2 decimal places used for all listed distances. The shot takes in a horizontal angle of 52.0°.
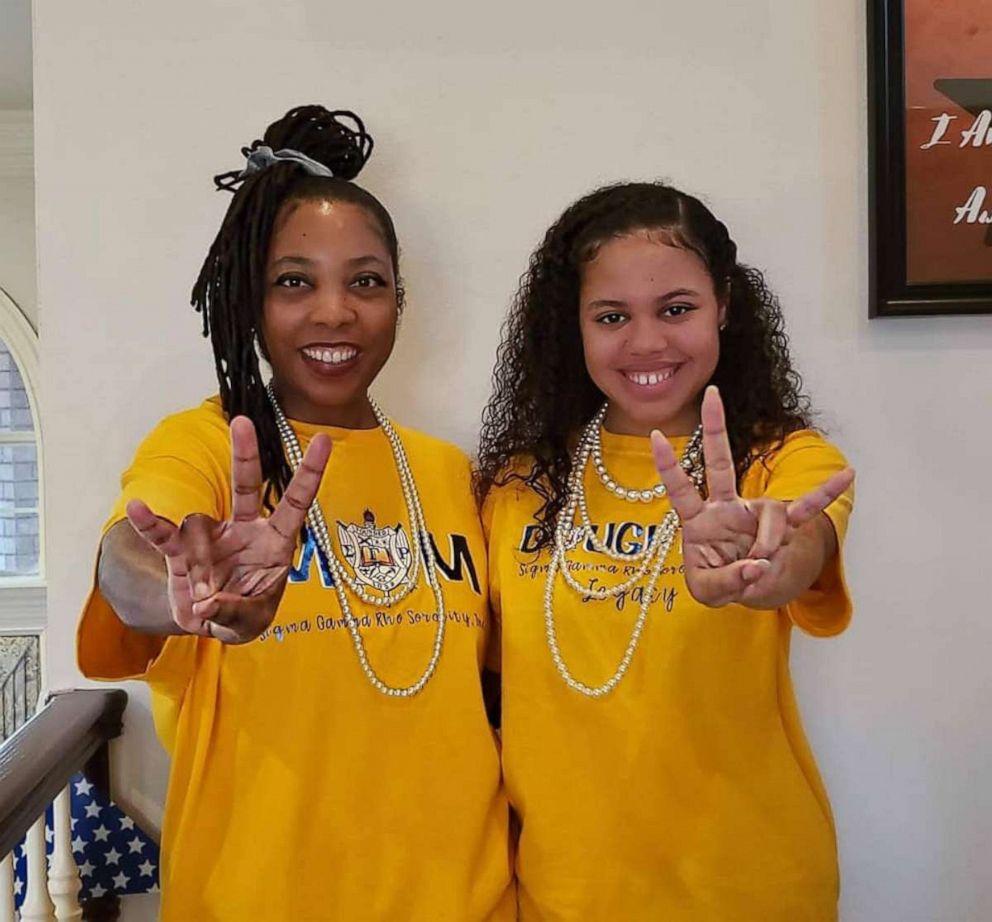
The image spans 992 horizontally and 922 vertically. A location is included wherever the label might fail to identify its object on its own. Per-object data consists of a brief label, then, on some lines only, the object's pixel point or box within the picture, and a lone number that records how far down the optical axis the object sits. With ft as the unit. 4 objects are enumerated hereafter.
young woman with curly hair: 3.43
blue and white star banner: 4.61
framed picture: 4.64
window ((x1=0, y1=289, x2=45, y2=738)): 12.57
